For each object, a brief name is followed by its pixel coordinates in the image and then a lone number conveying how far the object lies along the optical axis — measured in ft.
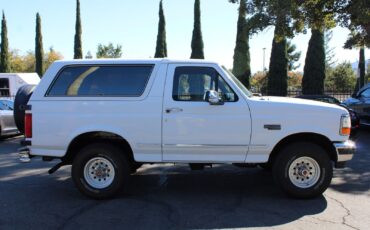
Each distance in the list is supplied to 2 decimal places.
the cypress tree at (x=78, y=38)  140.87
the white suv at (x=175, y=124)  20.53
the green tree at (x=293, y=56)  217.95
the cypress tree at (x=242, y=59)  98.53
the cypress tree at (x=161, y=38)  130.00
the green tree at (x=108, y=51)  182.97
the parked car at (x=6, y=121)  44.28
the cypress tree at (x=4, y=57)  145.28
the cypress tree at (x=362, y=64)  98.29
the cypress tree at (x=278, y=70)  86.17
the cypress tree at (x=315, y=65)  81.35
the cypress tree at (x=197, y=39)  120.47
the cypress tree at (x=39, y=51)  147.23
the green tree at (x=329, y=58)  205.80
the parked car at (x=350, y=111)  38.70
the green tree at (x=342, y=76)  174.34
